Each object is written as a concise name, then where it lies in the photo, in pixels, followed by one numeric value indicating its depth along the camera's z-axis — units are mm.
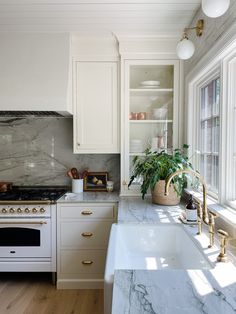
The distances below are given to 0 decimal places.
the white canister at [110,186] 2785
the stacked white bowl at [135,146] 2611
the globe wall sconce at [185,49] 1737
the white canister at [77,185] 2689
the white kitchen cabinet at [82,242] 2379
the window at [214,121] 1607
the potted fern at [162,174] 2121
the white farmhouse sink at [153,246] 1473
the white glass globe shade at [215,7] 1214
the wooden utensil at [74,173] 2756
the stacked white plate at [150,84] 2580
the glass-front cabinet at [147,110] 2537
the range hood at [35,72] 2393
